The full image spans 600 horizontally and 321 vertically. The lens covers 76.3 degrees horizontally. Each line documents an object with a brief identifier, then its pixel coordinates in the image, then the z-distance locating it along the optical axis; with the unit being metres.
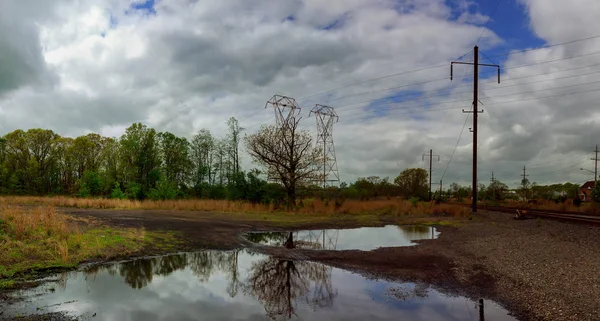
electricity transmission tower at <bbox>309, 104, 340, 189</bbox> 40.19
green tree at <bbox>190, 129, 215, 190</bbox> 65.56
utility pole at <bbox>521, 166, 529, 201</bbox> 92.56
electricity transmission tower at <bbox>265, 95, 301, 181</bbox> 41.91
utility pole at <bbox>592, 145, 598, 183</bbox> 72.72
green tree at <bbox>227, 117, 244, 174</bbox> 60.25
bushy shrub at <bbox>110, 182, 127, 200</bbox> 46.77
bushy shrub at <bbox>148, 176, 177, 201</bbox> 45.91
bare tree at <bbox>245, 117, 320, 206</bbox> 40.59
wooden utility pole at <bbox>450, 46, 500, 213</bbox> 31.75
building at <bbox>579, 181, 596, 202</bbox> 87.99
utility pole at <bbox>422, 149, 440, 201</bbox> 78.78
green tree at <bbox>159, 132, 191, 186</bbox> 63.88
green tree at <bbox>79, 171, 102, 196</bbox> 54.31
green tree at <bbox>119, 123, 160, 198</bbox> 58.56
